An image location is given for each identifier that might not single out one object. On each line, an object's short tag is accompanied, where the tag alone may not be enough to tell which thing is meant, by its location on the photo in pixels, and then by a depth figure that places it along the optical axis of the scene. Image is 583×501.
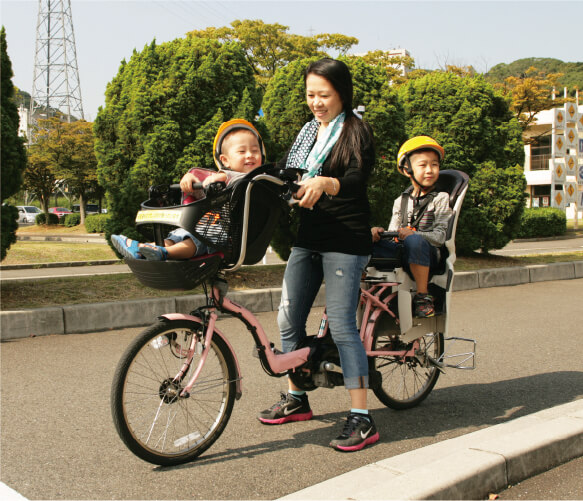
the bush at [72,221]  38.50
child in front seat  2.82
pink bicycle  2.86
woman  3.27
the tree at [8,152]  7.53
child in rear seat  3.83
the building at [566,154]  27.36
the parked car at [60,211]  48.62
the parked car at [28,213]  47.75
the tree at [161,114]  9.04
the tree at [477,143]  12.38
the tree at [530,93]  34.25
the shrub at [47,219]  37.56
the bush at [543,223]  27.78
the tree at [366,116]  10.44
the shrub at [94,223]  30.40
